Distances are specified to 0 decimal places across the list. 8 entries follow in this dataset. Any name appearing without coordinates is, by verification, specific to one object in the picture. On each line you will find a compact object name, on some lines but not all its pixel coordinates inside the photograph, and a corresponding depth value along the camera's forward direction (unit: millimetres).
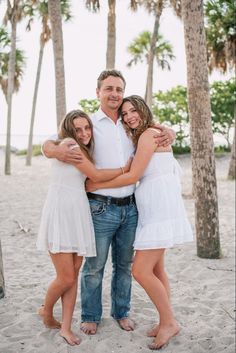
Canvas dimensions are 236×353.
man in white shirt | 3260
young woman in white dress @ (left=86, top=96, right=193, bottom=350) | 3199
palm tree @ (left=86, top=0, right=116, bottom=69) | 9875
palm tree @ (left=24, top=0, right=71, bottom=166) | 17000
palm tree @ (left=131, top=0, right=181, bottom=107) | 13764
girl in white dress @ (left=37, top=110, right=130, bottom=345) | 3166
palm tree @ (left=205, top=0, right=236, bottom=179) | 15515
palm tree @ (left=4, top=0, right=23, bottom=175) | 15423
